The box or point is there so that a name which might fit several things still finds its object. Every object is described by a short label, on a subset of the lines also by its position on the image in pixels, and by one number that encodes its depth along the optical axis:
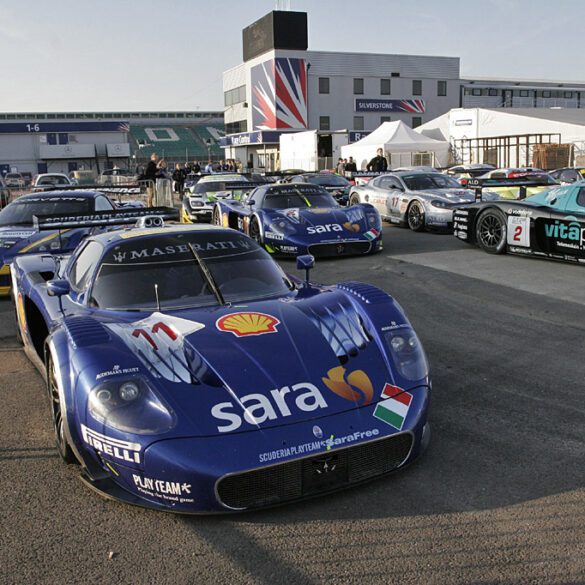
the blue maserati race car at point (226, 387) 3.13
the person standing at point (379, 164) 22.42
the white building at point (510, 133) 38.19
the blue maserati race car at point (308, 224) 10.93
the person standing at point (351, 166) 29.87
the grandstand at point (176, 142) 83.50
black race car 9.61
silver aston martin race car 14.02
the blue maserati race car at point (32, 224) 8.68
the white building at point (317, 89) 60.72
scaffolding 39.28
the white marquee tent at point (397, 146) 39.16
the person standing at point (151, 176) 21.39
